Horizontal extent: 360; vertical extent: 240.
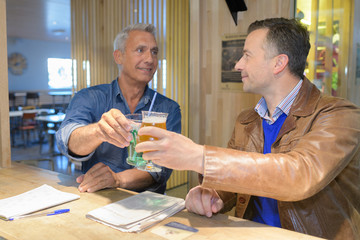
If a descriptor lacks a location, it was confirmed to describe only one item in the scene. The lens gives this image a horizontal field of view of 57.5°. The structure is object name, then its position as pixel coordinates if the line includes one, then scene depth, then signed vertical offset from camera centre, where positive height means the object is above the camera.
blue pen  1.42 -0.56
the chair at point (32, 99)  13.57 -0.53
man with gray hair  1.87 -0.18
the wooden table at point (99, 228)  1.25 -0.57
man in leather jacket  1.23 -0.27
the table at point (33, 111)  8.23 -0.65
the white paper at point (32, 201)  1.45 -0.55
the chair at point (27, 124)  8.33 -1.11
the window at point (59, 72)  17.66 +0.78
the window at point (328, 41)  2.51 +0.37
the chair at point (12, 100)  13.27 -0.54
